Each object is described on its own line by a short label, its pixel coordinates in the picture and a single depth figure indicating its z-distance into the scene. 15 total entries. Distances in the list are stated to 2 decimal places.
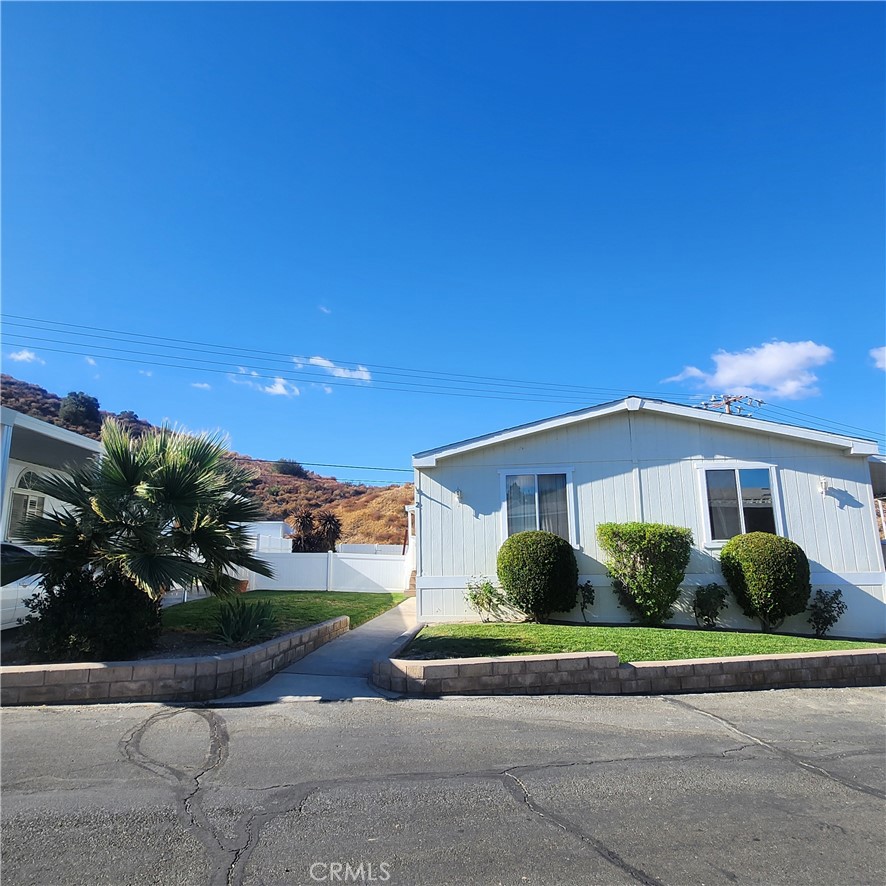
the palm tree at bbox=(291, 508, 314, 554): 32.88
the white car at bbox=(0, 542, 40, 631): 8.21
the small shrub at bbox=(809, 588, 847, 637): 11.16
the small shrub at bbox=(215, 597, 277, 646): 7.71
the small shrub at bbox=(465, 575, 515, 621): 11.65
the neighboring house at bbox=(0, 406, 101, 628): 8.66
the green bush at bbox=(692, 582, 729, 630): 11.09
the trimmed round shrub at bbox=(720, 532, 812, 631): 10.66
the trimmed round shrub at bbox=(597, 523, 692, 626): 10.83
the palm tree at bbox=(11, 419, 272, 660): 6.95
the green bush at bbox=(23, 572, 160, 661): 6.48
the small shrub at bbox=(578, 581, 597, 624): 11.36
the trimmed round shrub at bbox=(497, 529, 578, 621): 10.77
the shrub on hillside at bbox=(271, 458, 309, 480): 75.38
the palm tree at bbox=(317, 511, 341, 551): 35.25
